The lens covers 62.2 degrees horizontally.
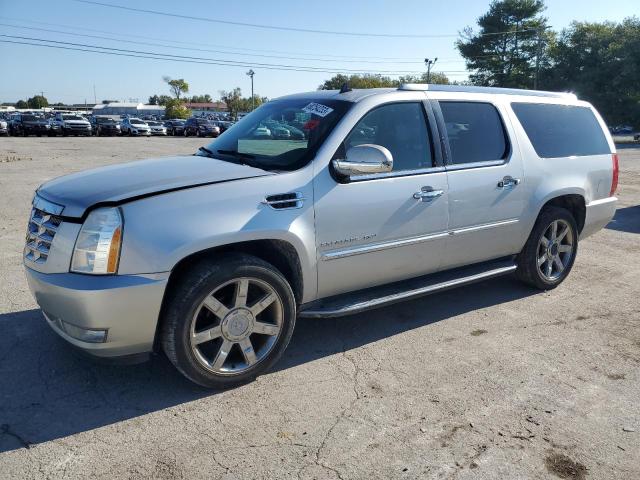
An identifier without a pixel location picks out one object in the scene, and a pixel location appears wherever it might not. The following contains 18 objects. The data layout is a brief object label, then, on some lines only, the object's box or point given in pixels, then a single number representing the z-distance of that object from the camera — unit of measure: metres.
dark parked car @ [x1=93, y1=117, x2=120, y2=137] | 42.34
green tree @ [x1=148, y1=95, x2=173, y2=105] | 157.75
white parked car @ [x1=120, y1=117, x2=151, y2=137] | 42.56
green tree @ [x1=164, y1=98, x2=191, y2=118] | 101.84
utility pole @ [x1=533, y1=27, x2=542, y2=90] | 52.50
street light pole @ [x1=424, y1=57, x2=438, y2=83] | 64.46
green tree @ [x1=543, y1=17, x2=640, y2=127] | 43.09
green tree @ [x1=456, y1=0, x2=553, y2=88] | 56.66
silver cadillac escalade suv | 2.93
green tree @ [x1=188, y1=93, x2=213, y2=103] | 179.06
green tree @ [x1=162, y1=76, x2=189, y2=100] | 118.69
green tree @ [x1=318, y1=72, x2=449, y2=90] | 74.99
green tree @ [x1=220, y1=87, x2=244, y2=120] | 112.81
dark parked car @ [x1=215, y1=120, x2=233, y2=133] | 48.49
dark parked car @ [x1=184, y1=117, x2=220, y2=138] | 45.06
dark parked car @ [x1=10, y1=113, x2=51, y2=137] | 37.53
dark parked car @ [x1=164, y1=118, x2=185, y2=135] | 47.24
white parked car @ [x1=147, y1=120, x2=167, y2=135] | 45.09
